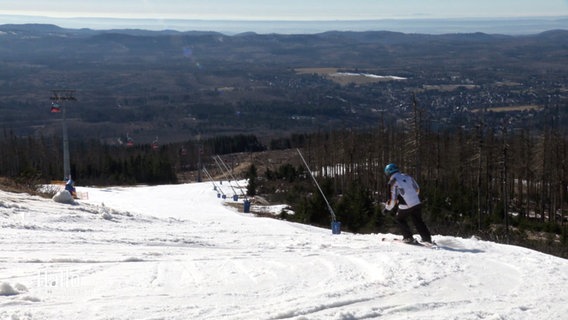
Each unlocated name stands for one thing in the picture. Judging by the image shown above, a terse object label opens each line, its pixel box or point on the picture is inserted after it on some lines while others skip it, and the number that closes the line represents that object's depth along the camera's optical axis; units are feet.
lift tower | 126.72
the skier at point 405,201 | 39.86
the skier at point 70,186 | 81.41
